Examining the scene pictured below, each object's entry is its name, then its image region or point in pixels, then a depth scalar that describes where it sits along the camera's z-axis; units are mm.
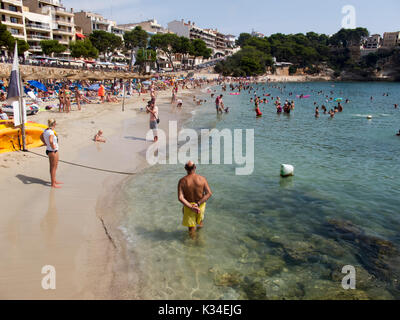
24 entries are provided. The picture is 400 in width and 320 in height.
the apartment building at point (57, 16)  57719
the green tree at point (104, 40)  64438
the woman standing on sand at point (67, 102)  17672
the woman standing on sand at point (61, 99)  17641
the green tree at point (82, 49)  53966
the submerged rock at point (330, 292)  4156
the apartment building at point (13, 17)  47281
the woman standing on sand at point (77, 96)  19250
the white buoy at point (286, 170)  9016
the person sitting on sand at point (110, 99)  25156
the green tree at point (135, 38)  73875
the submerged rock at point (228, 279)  4328
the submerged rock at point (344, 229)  5801
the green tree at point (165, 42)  80062
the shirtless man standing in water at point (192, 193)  4758
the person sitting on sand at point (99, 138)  11853
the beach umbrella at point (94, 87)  28023
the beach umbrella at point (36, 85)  22156
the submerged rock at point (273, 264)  4656
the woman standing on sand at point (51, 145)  6559
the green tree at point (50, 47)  51225
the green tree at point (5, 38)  39781
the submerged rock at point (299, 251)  5012
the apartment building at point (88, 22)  74688
